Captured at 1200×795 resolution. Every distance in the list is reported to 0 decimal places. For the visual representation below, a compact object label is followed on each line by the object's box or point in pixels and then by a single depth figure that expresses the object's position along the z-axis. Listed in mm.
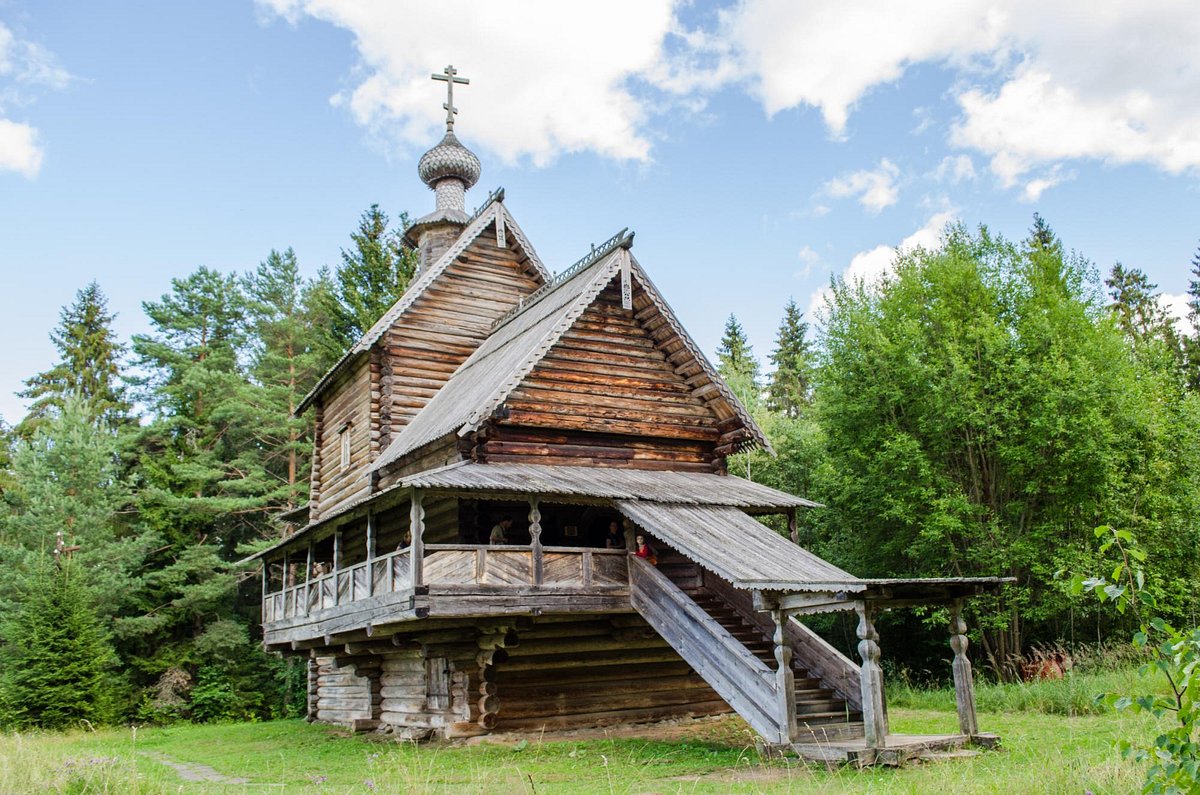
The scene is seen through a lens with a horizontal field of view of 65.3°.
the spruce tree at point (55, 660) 26781
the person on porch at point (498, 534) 15915
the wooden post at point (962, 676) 12531
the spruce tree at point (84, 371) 41219
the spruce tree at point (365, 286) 35281
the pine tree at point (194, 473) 33688
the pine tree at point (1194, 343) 39219
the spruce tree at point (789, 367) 57312
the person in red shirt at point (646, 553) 15773
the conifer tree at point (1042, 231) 42000
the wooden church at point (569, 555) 13180
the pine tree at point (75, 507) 31234
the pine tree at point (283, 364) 36906
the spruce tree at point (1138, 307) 41906
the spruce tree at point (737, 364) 41688
